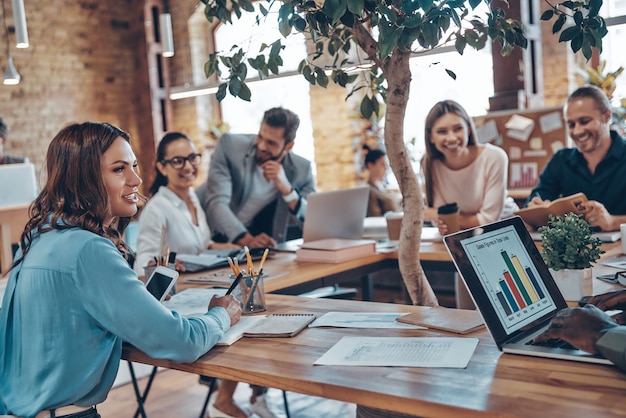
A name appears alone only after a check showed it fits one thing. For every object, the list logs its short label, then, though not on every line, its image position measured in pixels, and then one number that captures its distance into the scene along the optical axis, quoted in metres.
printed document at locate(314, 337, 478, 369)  1.50
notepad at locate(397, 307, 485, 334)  1.74
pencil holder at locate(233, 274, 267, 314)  2.12
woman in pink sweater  3.67
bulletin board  5.94
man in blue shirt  3.51
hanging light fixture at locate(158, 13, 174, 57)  7.03
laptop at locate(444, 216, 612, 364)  1.51
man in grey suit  3.95
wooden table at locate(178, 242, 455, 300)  2.77
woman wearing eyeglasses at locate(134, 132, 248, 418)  3.40
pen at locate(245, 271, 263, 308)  2.12
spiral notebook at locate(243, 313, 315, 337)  1.83
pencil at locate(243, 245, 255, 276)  2.13
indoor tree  1.78
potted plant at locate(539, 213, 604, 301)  1.99
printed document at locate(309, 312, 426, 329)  1.84
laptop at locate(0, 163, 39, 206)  5.91
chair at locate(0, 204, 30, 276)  5.76
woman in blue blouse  1.64
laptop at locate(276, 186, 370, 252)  3.40
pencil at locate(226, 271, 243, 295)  2.07
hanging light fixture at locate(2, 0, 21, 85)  6.80
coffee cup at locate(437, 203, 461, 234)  3.26
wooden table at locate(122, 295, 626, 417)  1.23
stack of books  3.11
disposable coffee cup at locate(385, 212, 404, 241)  3.58
